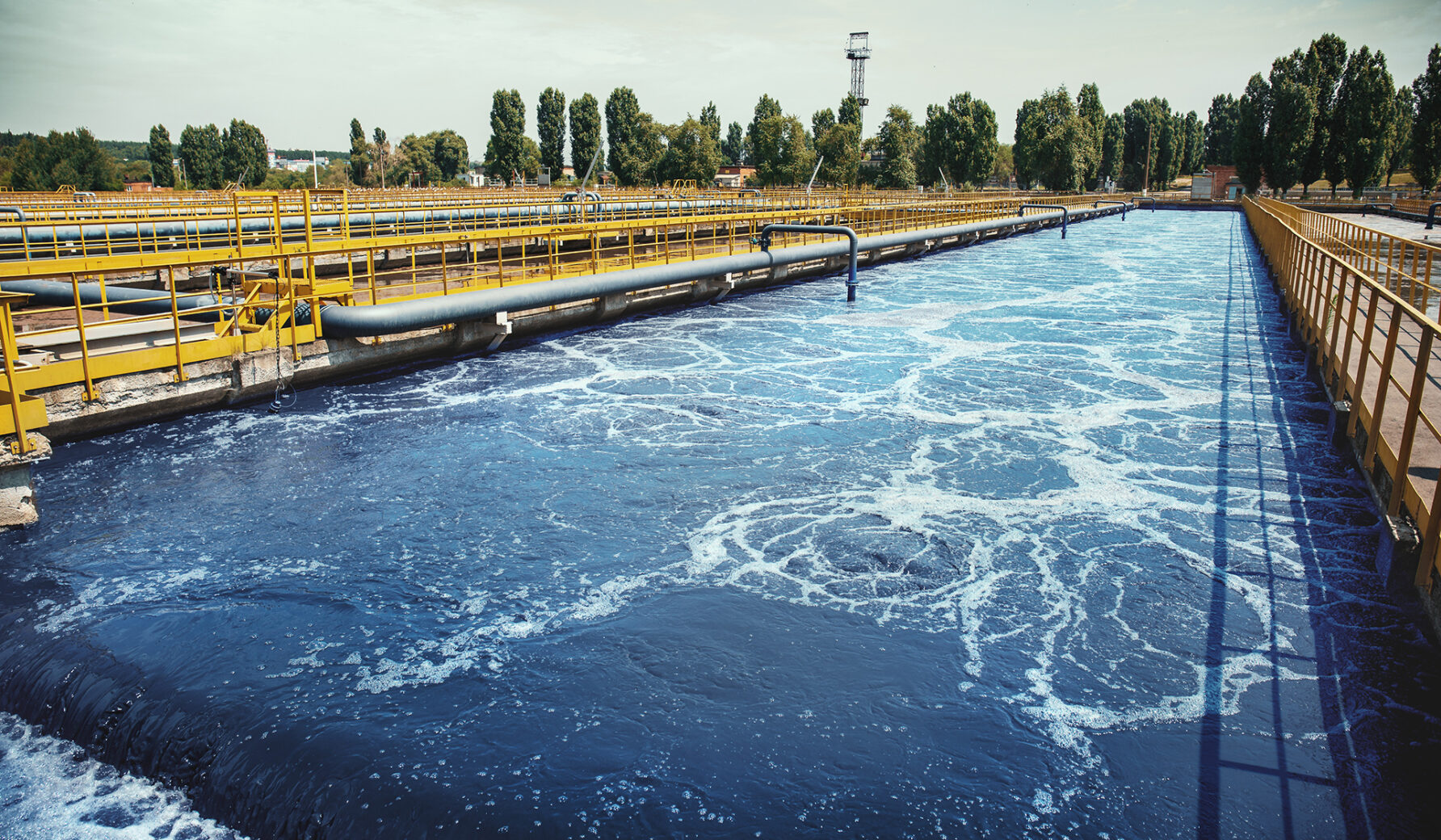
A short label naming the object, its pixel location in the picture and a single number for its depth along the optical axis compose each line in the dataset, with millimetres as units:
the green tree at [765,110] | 92750
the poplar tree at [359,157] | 98375
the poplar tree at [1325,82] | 67375
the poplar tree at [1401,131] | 82312
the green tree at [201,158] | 85688
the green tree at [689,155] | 82500
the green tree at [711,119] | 106625
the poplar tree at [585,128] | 81188
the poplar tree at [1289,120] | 67188
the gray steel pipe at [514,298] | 12672
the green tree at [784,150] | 82812
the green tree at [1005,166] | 143512
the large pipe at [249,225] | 20562
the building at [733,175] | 111125
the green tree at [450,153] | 121250
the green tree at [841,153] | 81438
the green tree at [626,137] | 82125
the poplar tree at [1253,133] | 72125
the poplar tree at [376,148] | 113056
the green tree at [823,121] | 85438
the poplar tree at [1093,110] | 86125
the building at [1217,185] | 82438
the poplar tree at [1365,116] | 64000
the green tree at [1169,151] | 93688
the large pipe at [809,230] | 23044
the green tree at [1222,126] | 101188
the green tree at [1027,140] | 83812
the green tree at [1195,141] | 104812
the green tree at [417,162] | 115000
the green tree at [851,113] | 84125
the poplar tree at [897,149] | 80250
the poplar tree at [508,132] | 80938
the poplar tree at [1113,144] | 92750
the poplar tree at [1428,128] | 58719
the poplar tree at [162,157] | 84125
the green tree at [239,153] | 90000
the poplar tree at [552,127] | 83812
